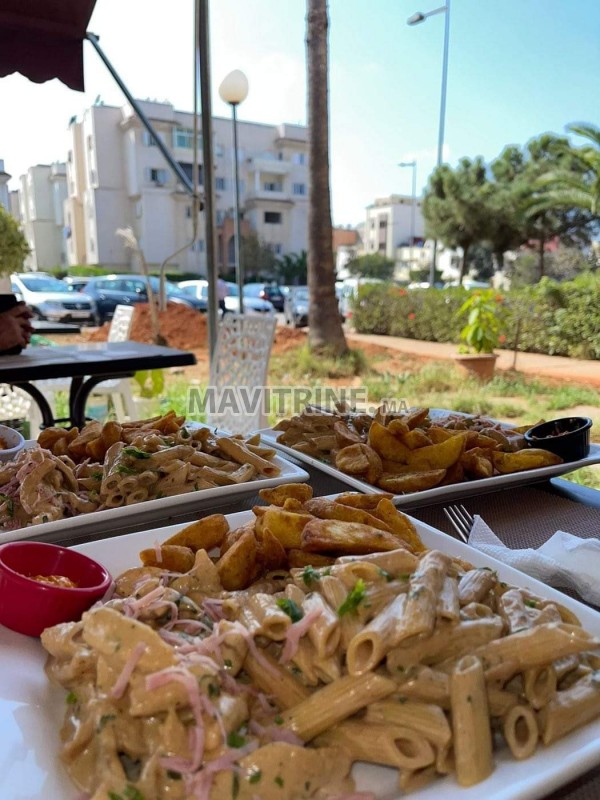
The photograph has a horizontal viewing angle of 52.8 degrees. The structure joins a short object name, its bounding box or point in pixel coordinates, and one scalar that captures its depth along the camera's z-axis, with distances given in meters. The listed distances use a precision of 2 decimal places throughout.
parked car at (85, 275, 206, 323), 10.32
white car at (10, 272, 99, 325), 9.20
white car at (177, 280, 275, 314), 11.93
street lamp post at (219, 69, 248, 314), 4.63
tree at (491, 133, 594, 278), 13.07
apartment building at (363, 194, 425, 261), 28.80
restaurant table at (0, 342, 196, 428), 2.63
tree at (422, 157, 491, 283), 13.91
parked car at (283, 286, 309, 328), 11.54
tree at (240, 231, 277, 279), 19.48
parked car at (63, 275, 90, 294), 10.77
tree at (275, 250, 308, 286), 18.31
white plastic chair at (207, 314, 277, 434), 3.20
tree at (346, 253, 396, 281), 23.95
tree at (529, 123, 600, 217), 9.41
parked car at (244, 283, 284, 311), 13.70
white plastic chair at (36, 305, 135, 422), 4.23
